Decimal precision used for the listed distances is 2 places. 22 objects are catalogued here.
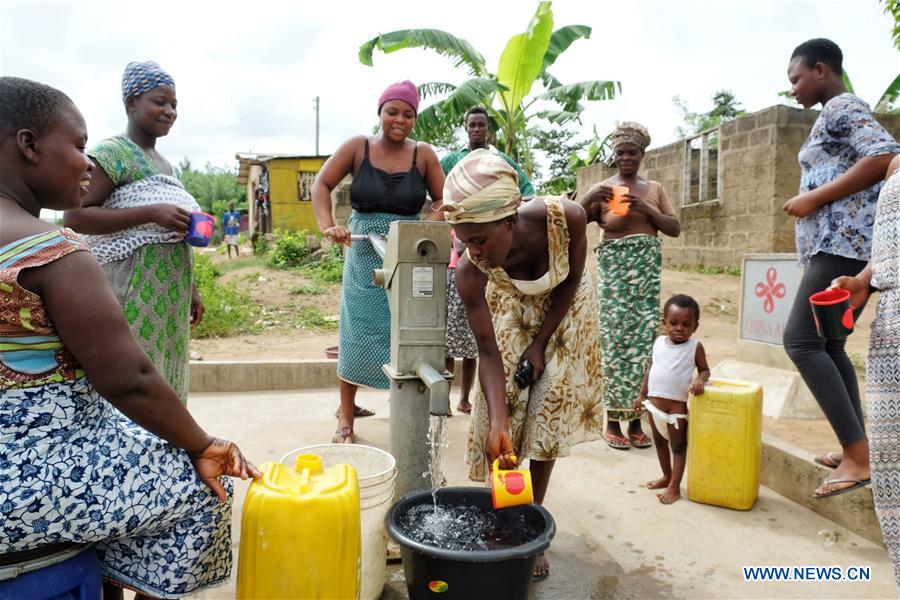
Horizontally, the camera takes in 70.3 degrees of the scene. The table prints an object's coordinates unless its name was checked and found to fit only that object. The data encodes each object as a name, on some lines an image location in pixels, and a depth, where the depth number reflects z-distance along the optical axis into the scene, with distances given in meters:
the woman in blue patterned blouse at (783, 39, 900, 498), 2.54
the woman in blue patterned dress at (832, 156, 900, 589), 1.85
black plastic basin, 1.70
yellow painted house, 21.19
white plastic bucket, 1.94
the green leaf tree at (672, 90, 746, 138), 22.57
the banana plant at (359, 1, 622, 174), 8.68
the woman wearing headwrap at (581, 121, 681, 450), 3.60
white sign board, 4.24
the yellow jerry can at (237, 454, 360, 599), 1.51
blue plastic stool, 1.27
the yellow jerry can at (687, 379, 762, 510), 2.83
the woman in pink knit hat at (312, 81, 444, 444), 3.21
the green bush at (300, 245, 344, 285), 11.56
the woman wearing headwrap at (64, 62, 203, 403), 2.21
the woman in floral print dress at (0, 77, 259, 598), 1.24
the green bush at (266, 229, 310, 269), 13.76
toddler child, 3.04
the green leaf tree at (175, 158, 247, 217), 44.75
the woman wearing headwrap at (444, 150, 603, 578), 2.15
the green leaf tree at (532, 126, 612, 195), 22.88
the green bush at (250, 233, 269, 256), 18.16
